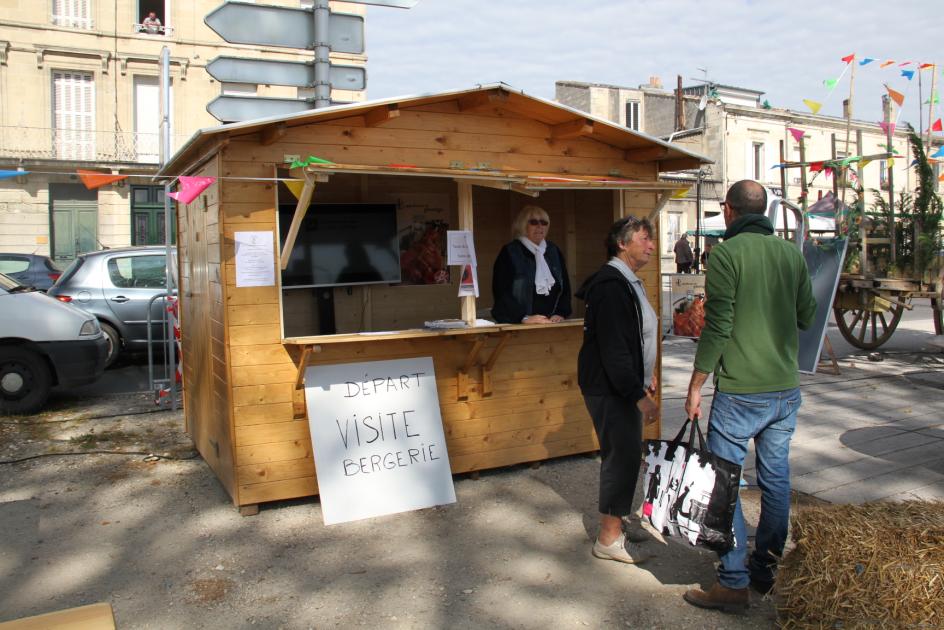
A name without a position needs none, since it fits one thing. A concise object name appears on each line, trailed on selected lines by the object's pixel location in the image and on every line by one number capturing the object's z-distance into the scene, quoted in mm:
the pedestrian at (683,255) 24047
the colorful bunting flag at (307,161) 4613
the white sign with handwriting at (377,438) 4996
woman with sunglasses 5754
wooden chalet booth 4855
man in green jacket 3535
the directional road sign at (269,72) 5617
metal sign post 5473
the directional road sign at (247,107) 5559
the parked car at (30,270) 12422
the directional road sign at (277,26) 5430
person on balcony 26734
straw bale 3004
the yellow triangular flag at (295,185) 4680
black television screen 6262
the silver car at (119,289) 10289
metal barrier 7643
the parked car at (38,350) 7926
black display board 8156
